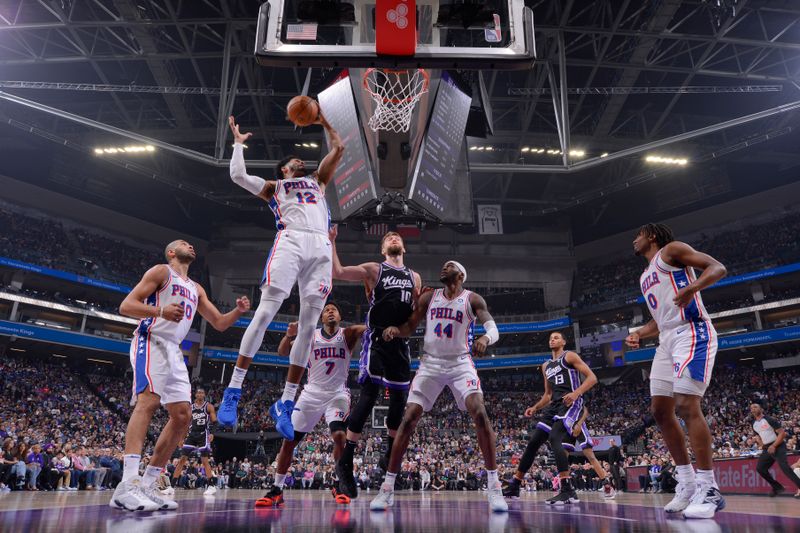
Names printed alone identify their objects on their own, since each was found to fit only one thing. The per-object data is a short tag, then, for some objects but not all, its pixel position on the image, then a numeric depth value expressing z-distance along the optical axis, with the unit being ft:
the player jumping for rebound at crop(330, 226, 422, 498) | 16.60
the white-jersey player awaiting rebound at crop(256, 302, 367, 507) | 18.95
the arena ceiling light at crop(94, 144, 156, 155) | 82.67
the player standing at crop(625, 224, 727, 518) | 12.85
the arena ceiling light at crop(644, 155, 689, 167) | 85.56
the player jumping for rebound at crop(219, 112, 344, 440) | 13.09
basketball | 14.20
